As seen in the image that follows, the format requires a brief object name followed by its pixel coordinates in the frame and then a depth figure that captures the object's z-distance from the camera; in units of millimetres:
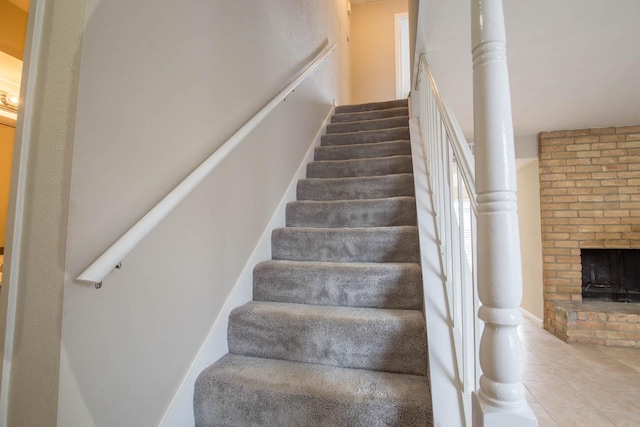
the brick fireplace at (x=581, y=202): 3432
